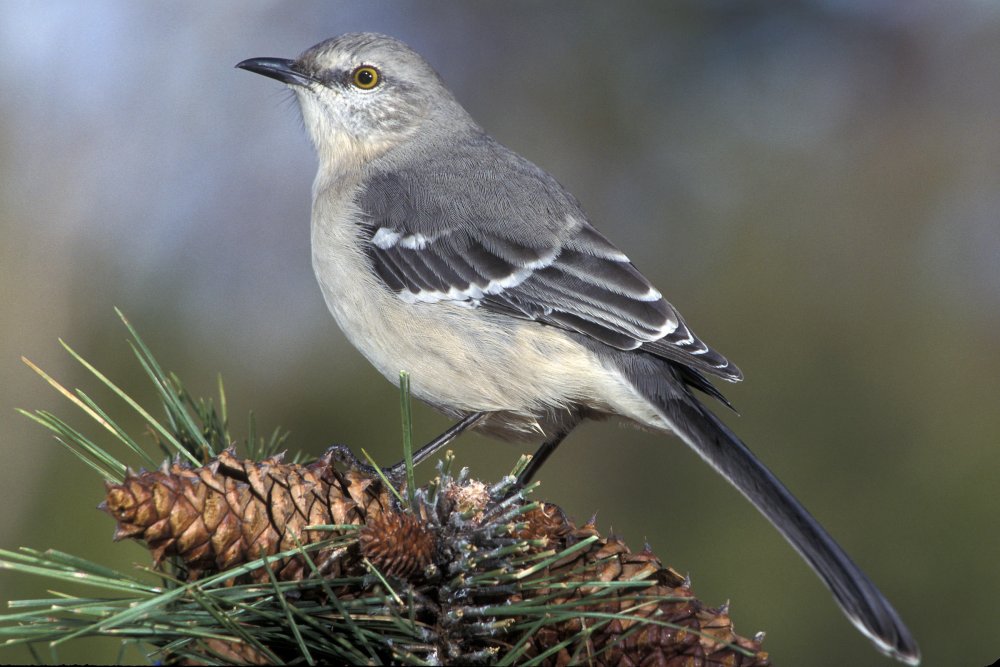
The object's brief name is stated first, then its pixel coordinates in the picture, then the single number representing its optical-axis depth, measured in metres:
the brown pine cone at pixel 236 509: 2.74
